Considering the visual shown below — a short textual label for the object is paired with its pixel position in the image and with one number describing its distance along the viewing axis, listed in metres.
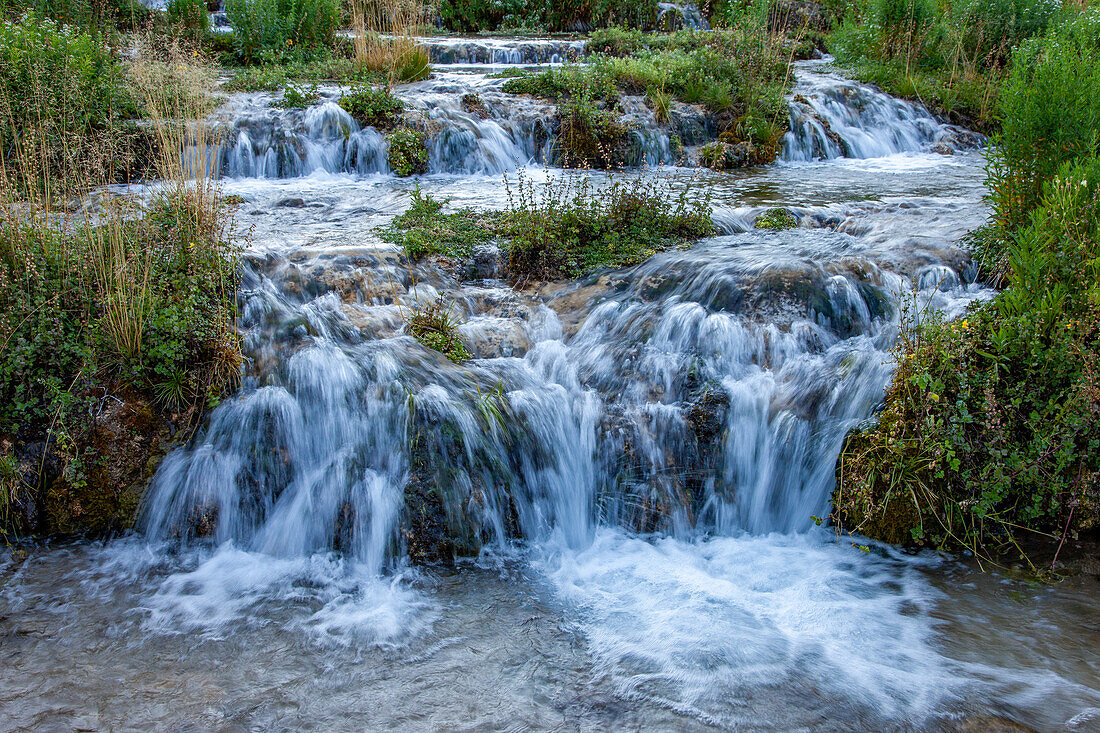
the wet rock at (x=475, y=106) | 10.59
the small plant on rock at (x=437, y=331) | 5.27
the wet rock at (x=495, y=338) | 5.50
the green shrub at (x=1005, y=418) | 3.69
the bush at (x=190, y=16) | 13.03
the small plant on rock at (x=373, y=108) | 9.98
